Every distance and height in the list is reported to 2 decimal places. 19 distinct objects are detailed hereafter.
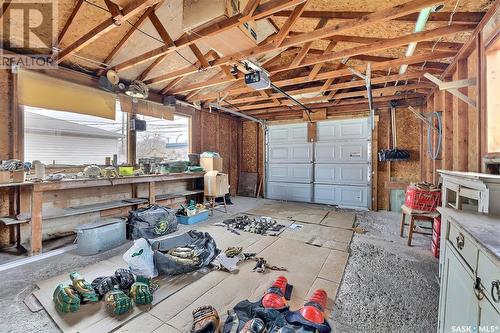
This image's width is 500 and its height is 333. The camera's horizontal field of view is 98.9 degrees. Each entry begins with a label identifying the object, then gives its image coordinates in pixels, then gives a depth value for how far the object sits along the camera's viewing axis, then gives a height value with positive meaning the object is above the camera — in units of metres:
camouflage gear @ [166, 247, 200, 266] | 2.32 -1.02
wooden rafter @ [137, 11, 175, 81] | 2.80 +1.82
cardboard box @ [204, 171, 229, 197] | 4.82 -0.42
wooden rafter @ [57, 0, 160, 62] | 2.10 +1.58
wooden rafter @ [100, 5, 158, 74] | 2.77 +1.91
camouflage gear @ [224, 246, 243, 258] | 2.68 -1.10
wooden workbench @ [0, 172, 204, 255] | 2.66 -0.30
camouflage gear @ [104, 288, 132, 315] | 1.65 -1.07
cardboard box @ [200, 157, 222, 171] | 5.36 +0.07
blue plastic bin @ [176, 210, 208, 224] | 4.18 -1.05
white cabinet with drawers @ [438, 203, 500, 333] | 0.82 -0.50
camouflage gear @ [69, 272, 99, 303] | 1.78 -1.04
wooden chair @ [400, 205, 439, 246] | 2.88 -0.69
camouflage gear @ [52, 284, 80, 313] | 1.67 -1.05
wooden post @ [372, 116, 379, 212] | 5.50 -0.02
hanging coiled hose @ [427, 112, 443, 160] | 3.65 +0.47
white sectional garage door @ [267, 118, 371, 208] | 5.67 +0.05
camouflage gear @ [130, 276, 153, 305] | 1.78 -1.07
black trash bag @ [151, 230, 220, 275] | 2.24 -1.01
